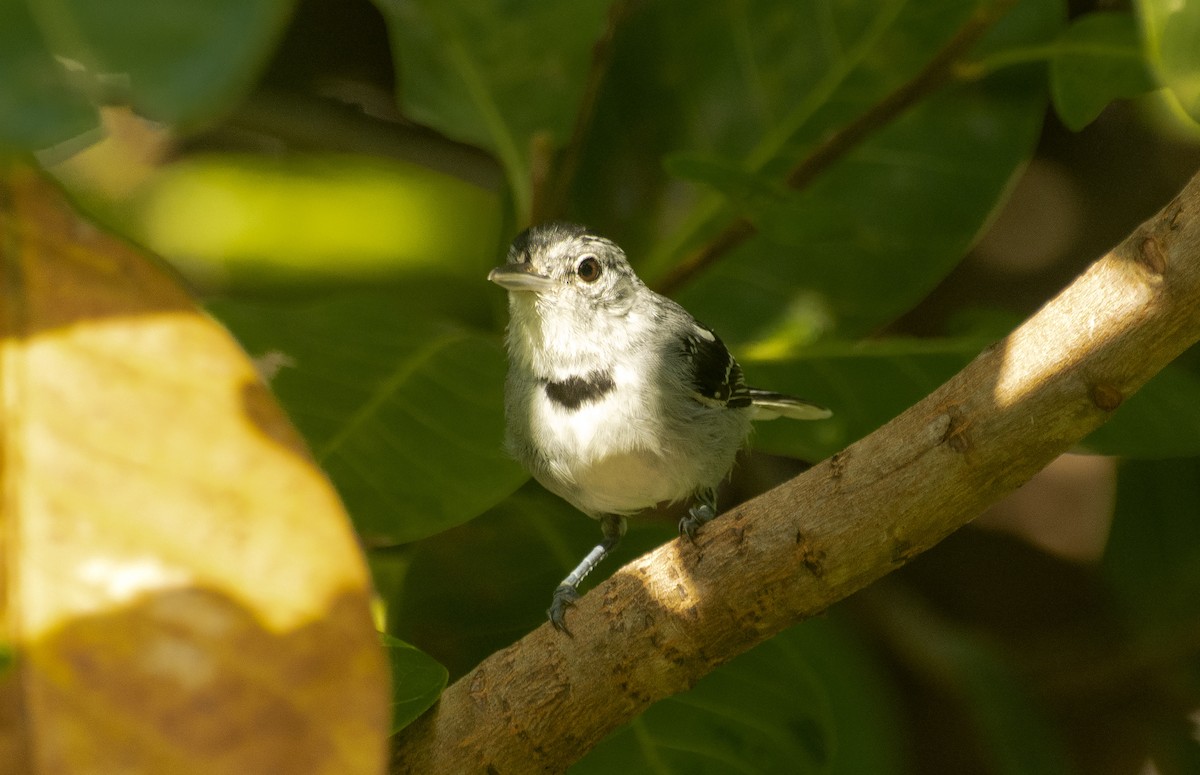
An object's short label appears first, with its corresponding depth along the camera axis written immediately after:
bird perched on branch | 5.53
